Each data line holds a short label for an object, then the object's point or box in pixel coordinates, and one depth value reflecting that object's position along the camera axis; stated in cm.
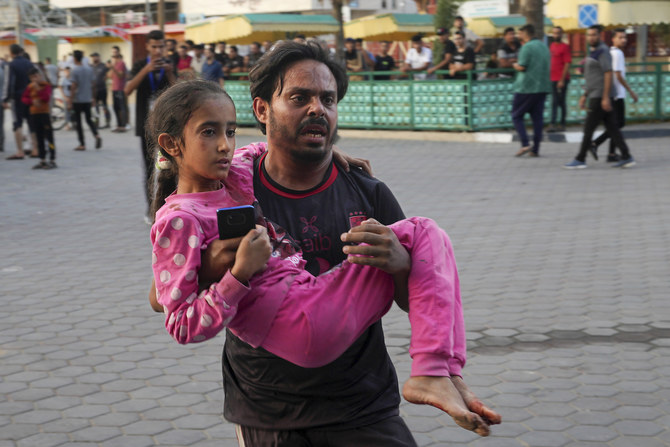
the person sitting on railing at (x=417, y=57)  1852
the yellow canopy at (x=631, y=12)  2309
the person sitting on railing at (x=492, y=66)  1705
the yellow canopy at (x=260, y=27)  2184
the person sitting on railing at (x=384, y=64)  1985
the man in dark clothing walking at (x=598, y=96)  1221
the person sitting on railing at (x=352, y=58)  1966
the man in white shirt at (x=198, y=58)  2267
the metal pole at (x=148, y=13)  5176
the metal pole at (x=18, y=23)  2895
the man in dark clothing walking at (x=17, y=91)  1623
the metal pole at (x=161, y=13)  3691
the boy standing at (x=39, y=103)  1424
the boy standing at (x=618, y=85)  1268
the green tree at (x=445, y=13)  2702
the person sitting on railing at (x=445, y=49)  1694
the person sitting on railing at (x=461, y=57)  1656
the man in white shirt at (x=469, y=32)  1719
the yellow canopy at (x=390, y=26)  2553
